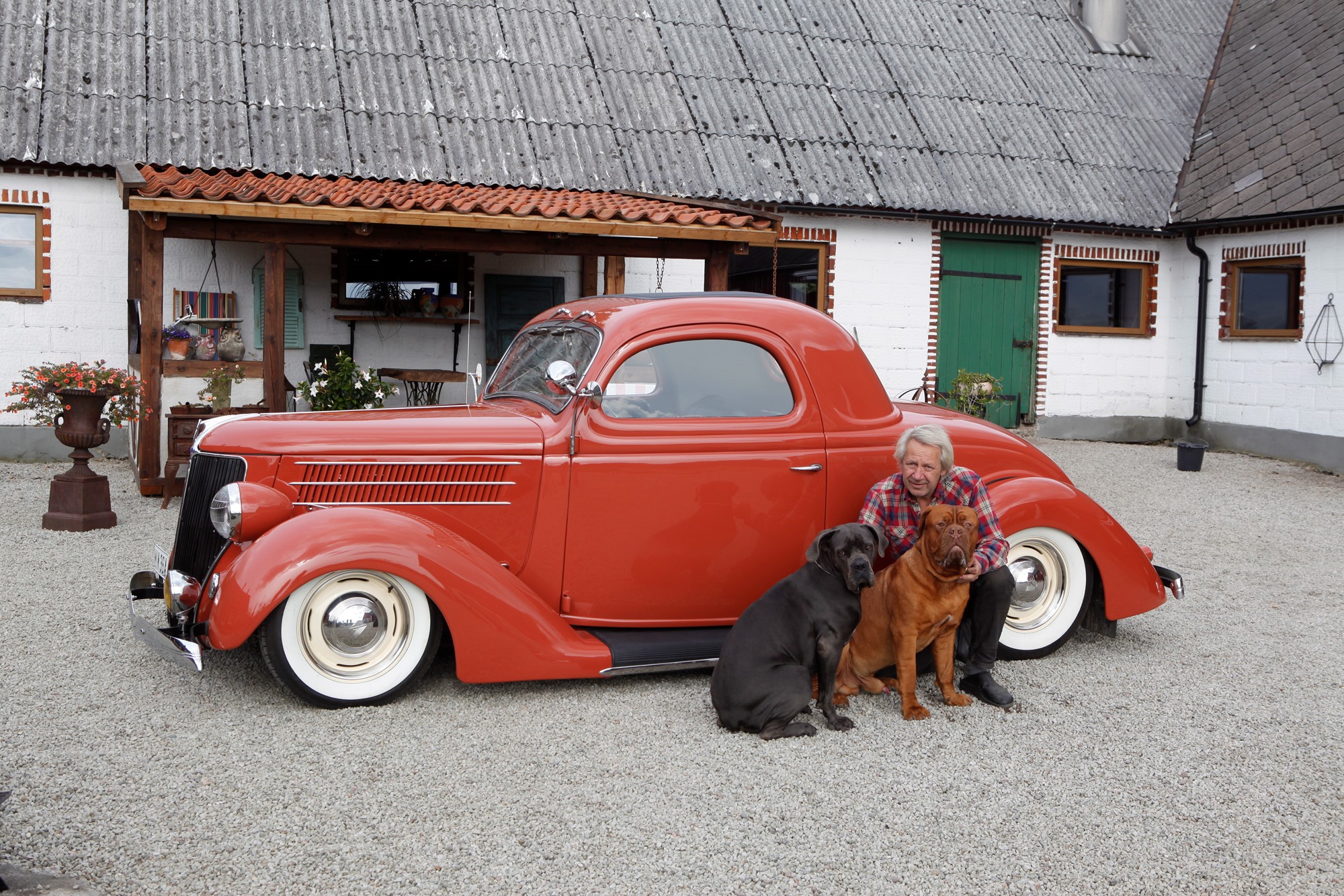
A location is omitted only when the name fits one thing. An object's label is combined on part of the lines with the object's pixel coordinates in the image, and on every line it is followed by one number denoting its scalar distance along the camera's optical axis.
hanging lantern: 12.25
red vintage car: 4.28
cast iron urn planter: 8.00
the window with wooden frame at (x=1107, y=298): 14.58
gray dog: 4.10
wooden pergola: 8.73
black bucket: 11.77
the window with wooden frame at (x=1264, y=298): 13.07
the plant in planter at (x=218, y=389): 9.44
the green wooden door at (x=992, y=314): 13.90
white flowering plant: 9.84
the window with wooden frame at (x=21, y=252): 11.05
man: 4.55
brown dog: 4.21
